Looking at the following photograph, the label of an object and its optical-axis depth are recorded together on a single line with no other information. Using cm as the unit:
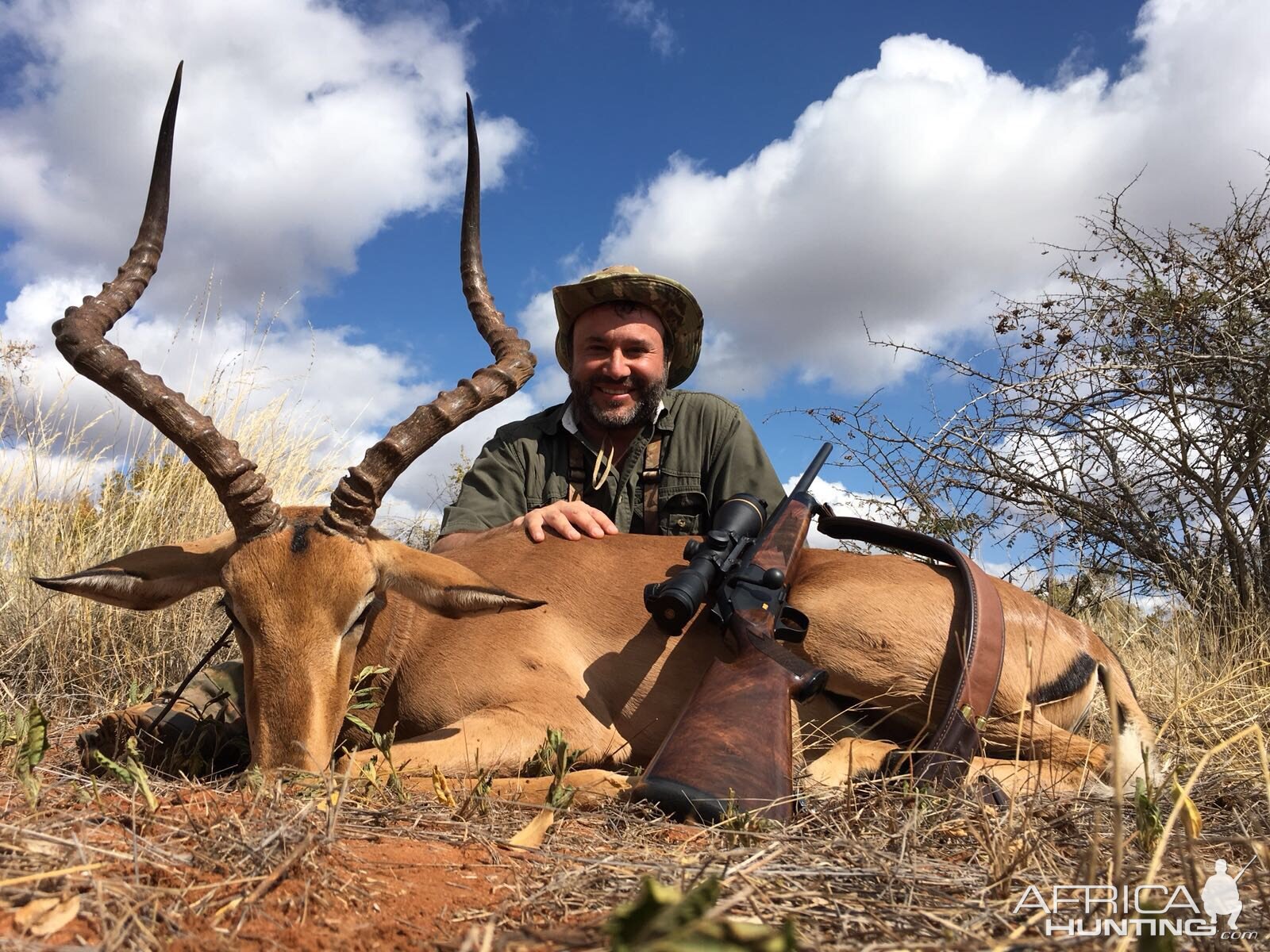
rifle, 64
